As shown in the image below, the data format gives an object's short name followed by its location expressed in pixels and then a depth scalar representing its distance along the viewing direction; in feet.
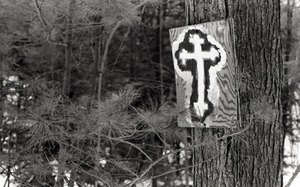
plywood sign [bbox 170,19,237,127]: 6.57
